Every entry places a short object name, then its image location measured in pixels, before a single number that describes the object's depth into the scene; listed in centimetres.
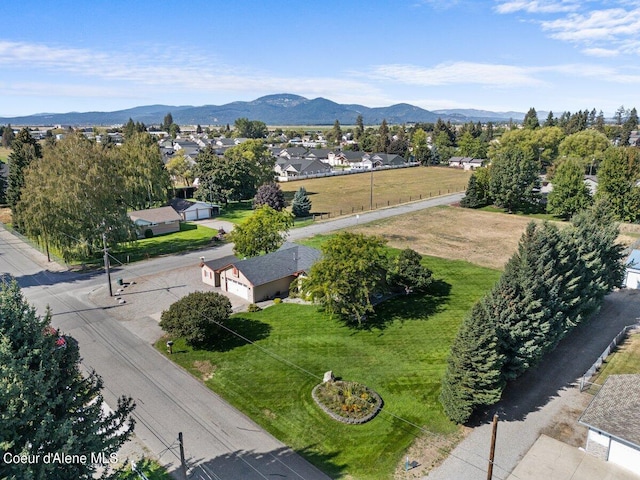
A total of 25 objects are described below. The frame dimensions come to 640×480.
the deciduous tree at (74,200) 4316
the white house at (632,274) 3962
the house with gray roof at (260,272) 3788
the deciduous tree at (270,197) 6888
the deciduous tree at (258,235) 4341
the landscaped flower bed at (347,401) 2291
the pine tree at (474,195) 7906
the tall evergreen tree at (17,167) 6197
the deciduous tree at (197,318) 2883
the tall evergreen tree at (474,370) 2150
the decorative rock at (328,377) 2548
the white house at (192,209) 6825
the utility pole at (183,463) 1667
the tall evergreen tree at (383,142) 15138
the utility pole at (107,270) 3828
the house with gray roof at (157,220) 5944
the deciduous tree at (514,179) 7356
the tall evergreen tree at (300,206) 7194
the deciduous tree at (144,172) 6156
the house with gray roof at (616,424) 1914
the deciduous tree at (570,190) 6588
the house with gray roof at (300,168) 11845
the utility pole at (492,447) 1515
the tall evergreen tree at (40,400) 1188
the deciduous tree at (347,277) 3173
